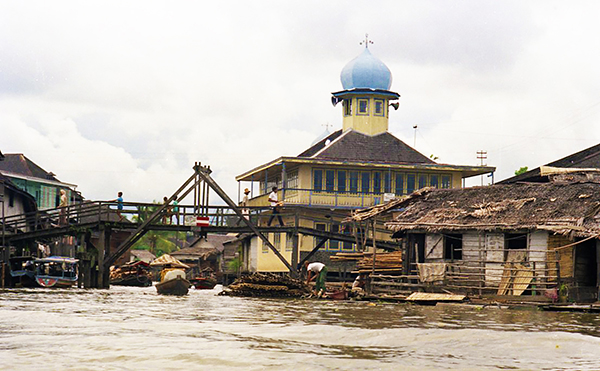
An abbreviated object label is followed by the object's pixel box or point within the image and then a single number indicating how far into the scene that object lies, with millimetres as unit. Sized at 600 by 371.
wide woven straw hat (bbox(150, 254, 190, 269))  49975
